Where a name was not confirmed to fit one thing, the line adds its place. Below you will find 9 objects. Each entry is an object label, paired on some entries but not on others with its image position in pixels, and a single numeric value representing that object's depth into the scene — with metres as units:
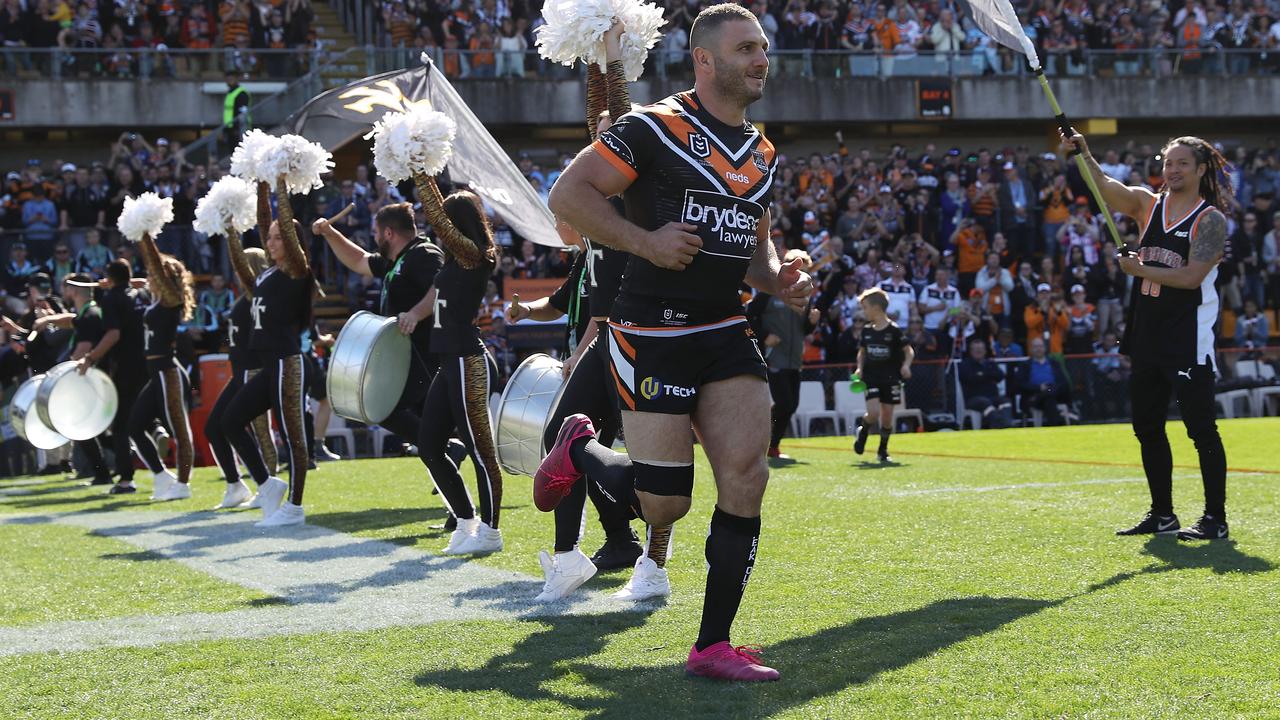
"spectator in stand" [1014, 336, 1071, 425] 22.05
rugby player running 4.86
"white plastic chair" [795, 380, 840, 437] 21.61
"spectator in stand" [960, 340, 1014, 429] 21.86
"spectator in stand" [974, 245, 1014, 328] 23.75
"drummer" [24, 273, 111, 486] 14.35
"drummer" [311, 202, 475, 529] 9.63
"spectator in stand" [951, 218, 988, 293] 24.91
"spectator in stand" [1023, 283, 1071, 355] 23.23
